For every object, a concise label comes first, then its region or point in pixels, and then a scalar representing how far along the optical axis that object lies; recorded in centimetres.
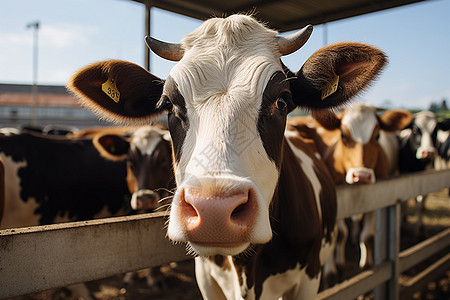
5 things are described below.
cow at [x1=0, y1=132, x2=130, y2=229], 351
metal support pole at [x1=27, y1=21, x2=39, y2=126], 2572
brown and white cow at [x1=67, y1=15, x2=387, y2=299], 111
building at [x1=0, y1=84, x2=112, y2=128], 3347
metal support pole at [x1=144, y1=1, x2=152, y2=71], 365
